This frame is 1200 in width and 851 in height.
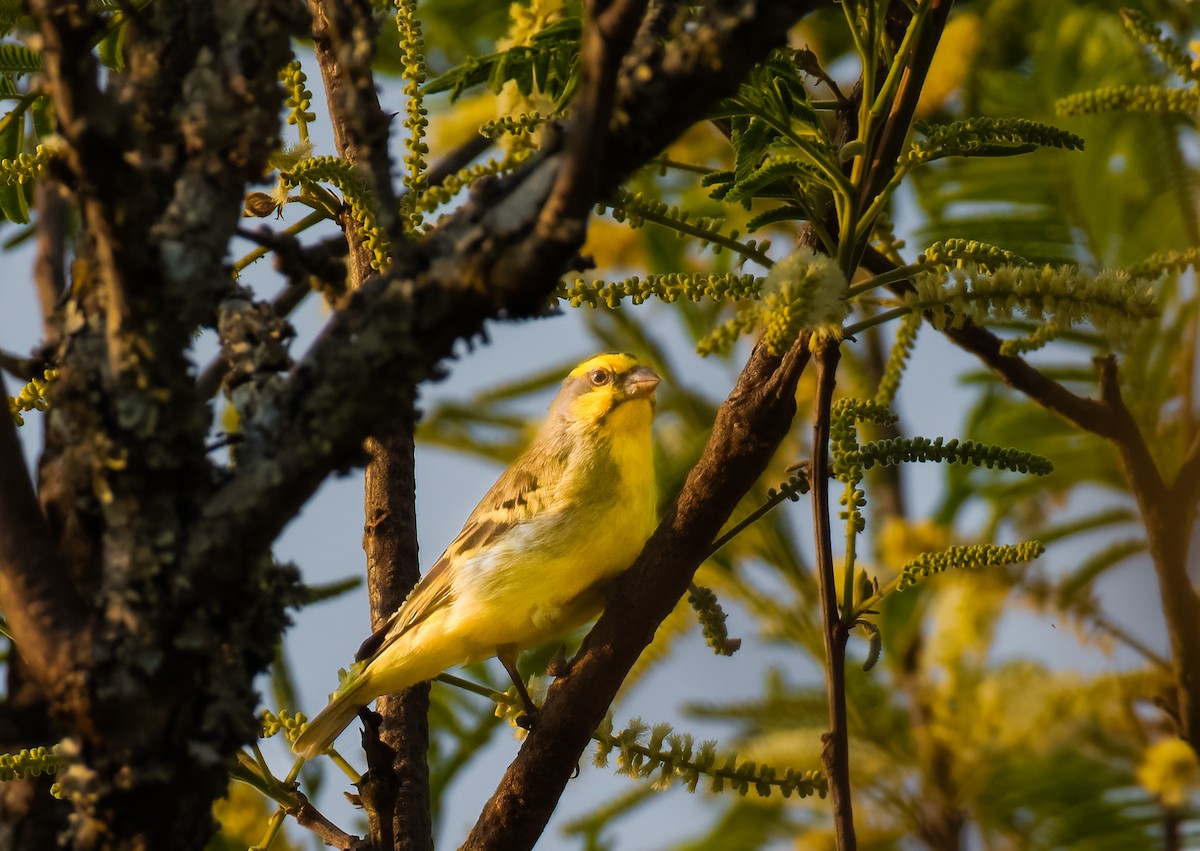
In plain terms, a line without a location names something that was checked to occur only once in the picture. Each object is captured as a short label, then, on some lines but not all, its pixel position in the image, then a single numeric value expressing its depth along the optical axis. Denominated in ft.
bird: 24.25
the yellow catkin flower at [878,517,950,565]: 32.12
